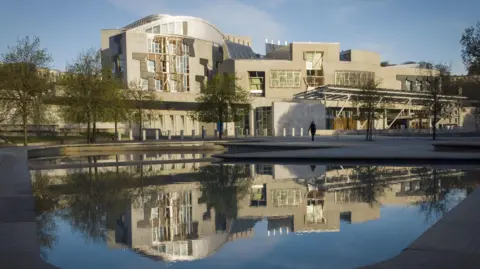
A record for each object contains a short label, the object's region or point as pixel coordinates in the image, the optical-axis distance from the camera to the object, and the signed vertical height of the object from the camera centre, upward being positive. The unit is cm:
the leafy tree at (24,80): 2842 +327
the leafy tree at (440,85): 3322 +320
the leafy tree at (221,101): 4000 +229
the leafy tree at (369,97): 3303 +211
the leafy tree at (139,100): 4128 +259
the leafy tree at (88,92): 2997 +255
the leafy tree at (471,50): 2114 +372
